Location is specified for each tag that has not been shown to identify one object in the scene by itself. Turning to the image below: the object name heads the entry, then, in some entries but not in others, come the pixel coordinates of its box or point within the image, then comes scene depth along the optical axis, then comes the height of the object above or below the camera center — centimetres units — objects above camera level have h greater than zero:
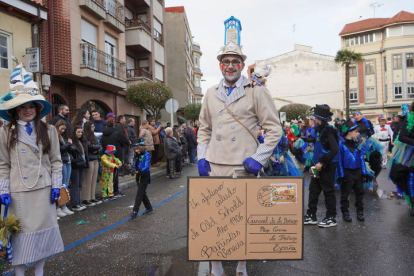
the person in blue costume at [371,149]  784 -44
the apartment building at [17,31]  1124 +394
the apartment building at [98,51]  1388 +446
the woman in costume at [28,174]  305 -35
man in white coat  317 +13
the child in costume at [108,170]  776 -80
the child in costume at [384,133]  1367 -11
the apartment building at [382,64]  4478 +966
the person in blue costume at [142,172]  635 -72
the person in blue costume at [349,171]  568 -70
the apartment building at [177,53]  3800 +968
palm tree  3478 +802
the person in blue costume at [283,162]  684 -63
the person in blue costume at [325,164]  528 -51
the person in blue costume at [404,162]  552 -59
